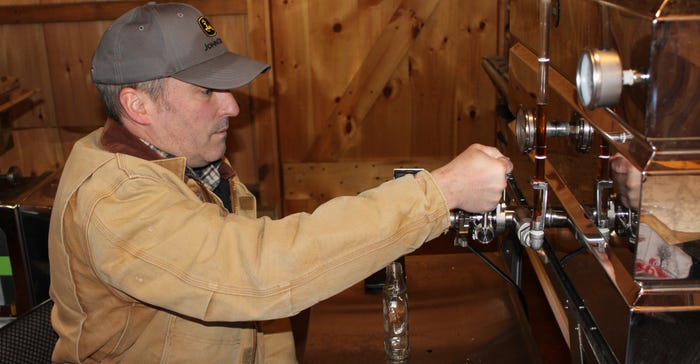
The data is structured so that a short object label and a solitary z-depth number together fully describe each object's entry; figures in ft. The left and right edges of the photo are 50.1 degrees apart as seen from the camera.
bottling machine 2.80
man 3.83
